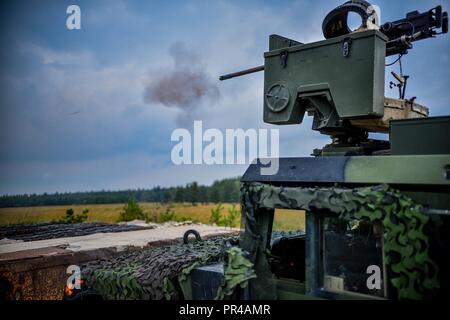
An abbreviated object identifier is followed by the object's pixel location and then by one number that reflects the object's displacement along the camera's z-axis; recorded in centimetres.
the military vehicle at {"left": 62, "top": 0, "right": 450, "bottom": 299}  271
